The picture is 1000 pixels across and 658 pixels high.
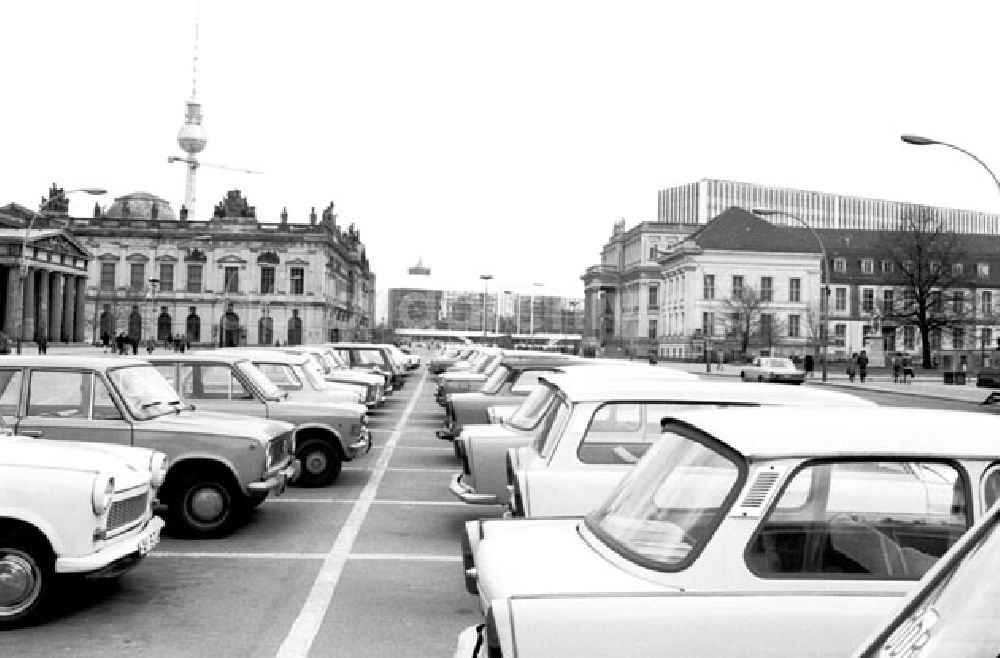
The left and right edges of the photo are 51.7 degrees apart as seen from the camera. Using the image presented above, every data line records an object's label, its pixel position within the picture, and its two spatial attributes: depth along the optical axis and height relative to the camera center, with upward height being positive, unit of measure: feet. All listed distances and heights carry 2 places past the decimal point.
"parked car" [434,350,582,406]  58.18 -1.87
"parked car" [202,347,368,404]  55.98 -1.71
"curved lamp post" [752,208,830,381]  135.53 +10.14
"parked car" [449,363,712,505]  32.65 -3.18
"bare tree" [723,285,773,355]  288.10 +10.77
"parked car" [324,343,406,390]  103.19 -0.93
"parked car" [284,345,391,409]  74.28 -2.08
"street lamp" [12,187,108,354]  126.60 +11.19
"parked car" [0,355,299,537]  32.78 -2.77
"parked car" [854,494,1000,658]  7.15 -1.86
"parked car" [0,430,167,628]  22.68 -4.07
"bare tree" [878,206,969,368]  245.65 +19.24
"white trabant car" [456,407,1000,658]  12.49 -2.57
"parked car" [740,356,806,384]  164.86 -3.05
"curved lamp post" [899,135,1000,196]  89.51 +18.65
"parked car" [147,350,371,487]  43.78 -2.63
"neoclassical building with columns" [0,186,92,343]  264.11 +17.41
